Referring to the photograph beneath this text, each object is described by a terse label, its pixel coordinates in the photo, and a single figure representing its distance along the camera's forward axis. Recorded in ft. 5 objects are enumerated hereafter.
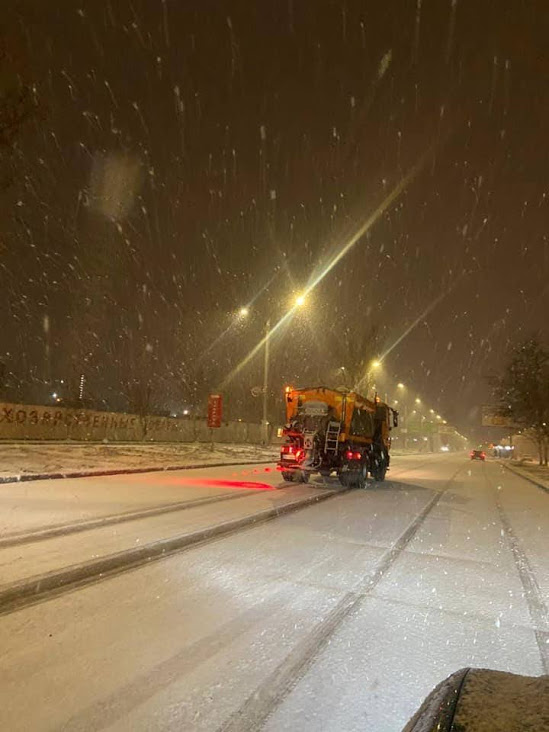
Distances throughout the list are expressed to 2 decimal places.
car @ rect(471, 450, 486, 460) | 256.11
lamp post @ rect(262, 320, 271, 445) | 118.93
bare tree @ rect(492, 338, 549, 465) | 143.64
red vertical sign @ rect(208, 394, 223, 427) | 115.17
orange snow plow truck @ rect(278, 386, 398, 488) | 64.80
